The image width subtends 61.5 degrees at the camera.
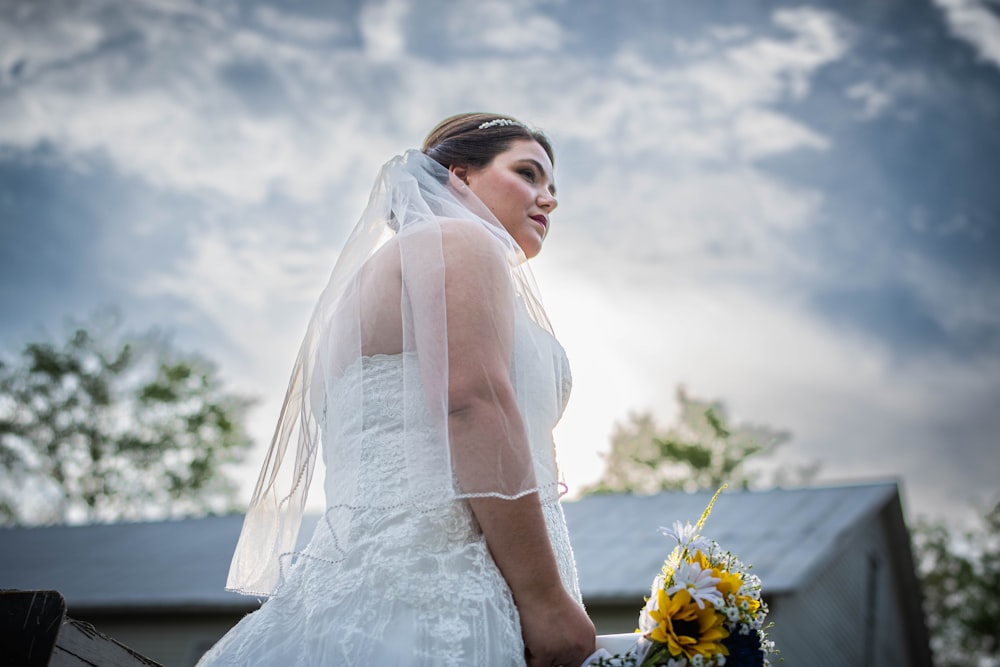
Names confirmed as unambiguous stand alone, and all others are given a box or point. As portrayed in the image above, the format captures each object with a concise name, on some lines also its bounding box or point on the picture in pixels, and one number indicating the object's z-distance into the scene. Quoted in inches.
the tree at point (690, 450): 1230.3
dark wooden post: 57.7
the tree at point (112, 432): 1128.8
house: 450.9
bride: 68.0
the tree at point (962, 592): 1327.5
